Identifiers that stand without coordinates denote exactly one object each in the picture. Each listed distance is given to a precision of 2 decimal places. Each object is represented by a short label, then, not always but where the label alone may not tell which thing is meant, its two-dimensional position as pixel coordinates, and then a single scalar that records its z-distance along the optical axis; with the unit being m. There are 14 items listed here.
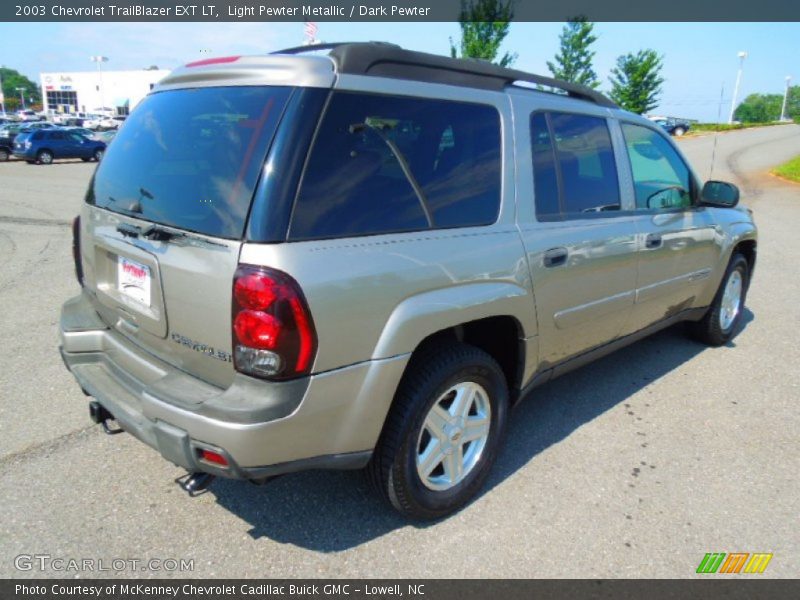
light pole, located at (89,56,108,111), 80.40
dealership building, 81.06
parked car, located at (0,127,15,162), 25.83
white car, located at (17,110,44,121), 67.38
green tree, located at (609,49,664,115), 41.00
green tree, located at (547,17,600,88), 34.94
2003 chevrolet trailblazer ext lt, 2.04
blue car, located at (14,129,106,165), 24.11
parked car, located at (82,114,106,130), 51.97
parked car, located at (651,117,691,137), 40.05
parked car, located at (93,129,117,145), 28.13
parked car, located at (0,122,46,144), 27.83
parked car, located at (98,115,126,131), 50.99
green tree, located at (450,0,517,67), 23.19
